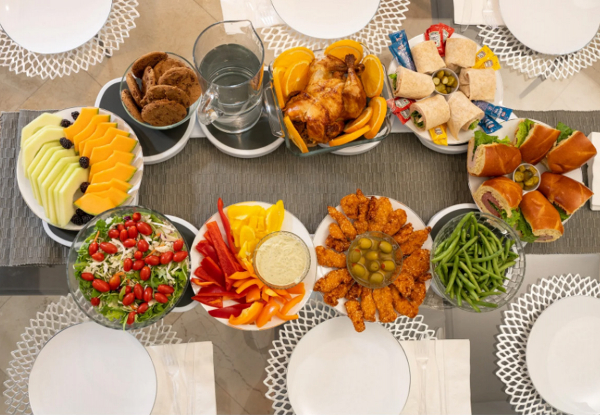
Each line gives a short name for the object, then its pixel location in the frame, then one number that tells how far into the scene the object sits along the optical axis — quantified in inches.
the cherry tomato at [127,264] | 44.6
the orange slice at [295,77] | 46.9
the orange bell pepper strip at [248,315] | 45.9
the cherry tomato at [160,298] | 44.7
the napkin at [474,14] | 59.2
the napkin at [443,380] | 54.4
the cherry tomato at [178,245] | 46.4
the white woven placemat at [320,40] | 58.2
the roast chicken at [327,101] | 45.3
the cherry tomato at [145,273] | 44.9
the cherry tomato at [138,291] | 44.5
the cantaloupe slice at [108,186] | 46.9
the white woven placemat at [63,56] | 58.6
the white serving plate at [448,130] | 52.7
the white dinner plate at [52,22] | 55.7
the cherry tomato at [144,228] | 45.8
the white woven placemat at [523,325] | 55.4
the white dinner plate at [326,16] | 56.7
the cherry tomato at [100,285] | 44.4
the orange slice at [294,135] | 45.2
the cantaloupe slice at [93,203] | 46.3
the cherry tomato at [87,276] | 44.7
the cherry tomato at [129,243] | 45.2
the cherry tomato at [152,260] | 45.0
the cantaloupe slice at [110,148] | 47.6
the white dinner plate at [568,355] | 53.6
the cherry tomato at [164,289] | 44.9
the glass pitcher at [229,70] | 46.4
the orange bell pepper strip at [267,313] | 46.6
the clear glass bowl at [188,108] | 49.3
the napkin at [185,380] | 52.5
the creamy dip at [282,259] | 46.3
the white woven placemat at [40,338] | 53.5
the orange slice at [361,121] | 46.8
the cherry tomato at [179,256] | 45.8
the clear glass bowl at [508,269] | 48.8
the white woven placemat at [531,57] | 59.1
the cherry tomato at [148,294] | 44.8
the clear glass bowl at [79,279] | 45.6
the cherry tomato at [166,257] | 45.3
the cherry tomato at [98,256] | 44.6
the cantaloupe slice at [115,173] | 47.3
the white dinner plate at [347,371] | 52.0
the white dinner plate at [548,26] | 58.1
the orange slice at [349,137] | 46.9
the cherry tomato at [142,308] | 44.5
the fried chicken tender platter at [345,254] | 48.8
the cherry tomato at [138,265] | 45.1
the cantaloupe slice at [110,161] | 47.6
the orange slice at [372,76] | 46.1
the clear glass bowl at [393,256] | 47.7
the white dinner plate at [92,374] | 49.9
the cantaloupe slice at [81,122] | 48.5
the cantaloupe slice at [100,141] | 47.8
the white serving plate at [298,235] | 47.4
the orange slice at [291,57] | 46.8
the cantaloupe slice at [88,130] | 48.4
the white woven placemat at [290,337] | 54.7
